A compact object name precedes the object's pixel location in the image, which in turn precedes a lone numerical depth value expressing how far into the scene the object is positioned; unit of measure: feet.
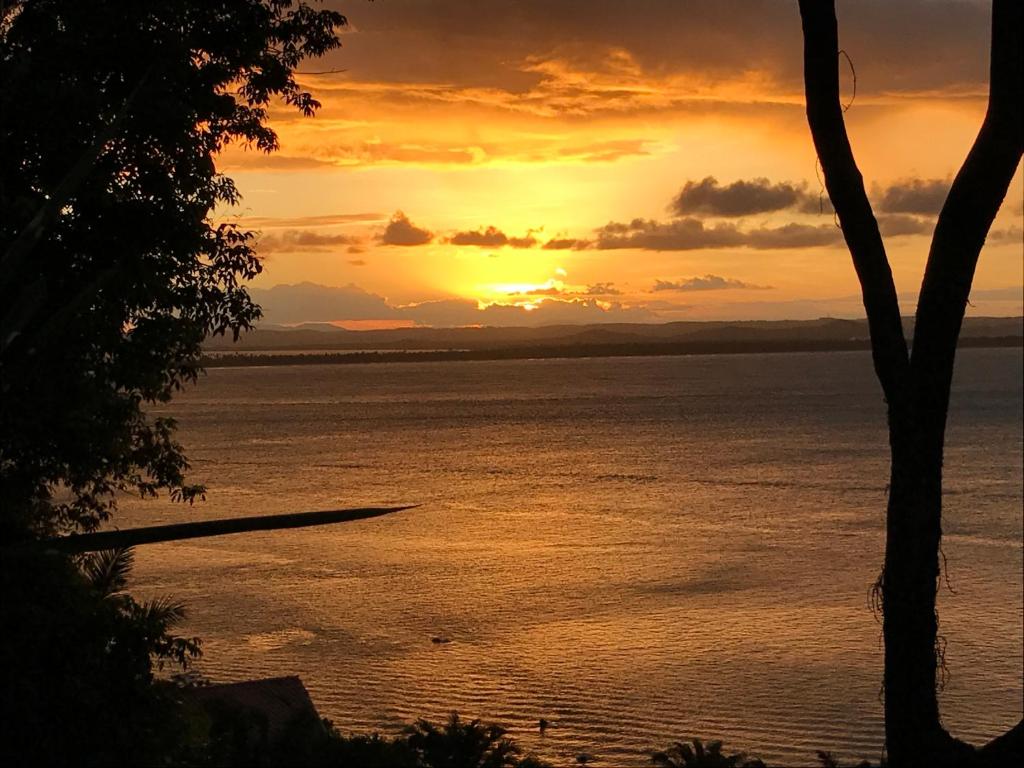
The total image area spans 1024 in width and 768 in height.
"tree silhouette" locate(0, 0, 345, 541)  37.01
